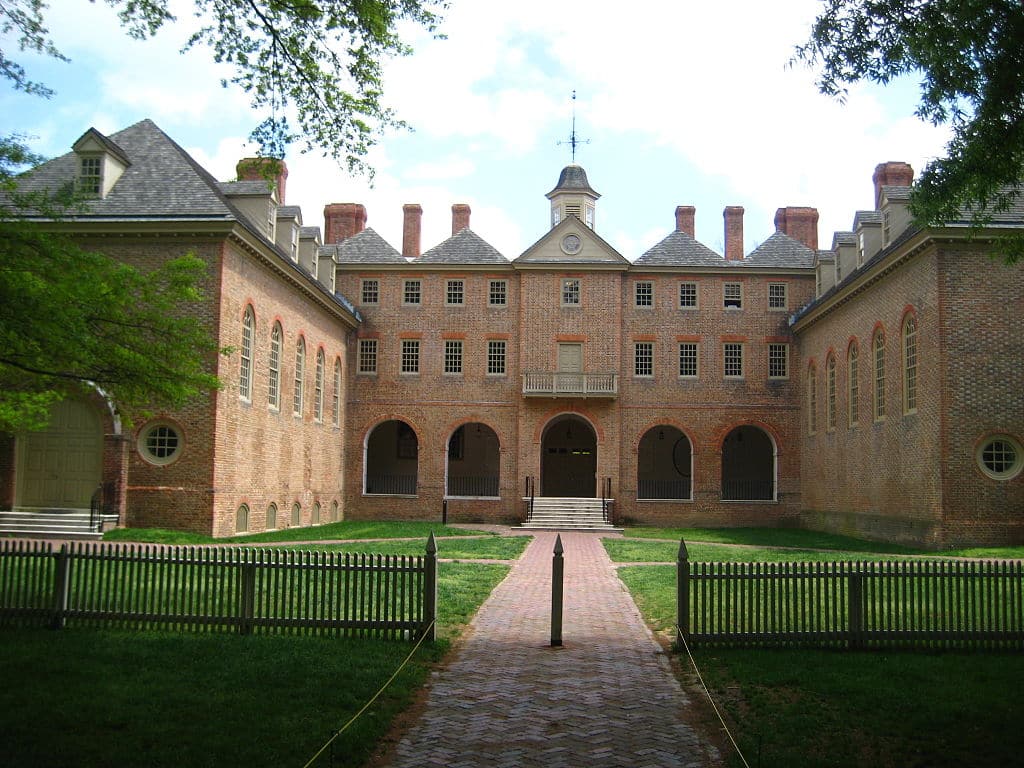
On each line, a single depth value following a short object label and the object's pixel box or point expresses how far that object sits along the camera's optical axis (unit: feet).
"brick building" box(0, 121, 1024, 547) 75.61
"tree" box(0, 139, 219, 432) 38.27
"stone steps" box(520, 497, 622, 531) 111.65
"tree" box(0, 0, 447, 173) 36.45
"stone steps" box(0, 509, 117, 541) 72.23
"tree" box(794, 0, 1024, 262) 35.86
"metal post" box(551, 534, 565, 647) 35.32
